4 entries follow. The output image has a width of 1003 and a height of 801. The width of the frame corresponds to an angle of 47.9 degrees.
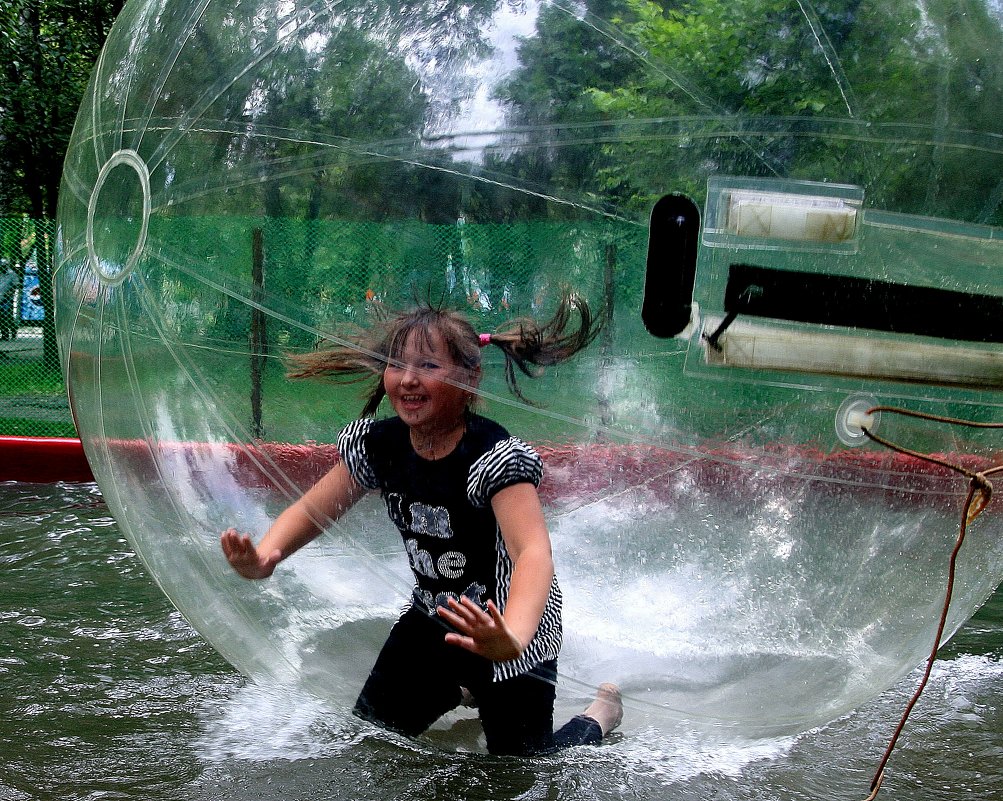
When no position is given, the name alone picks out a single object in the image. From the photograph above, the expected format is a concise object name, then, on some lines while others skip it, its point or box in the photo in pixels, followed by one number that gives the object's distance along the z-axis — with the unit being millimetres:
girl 2188
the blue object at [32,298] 8125
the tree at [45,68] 10609
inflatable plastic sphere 2145
